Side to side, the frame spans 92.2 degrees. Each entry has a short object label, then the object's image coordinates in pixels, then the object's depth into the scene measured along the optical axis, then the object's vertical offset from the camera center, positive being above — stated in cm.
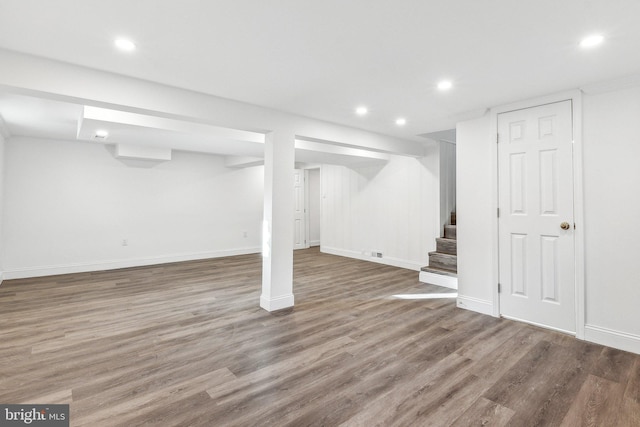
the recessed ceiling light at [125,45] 213 +123
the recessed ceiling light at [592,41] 203 +121
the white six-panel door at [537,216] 304 +2
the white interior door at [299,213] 895 +15
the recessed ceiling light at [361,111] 358 +128
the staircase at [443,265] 477 -77
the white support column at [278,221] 367 -4
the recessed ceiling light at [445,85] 282 +125
